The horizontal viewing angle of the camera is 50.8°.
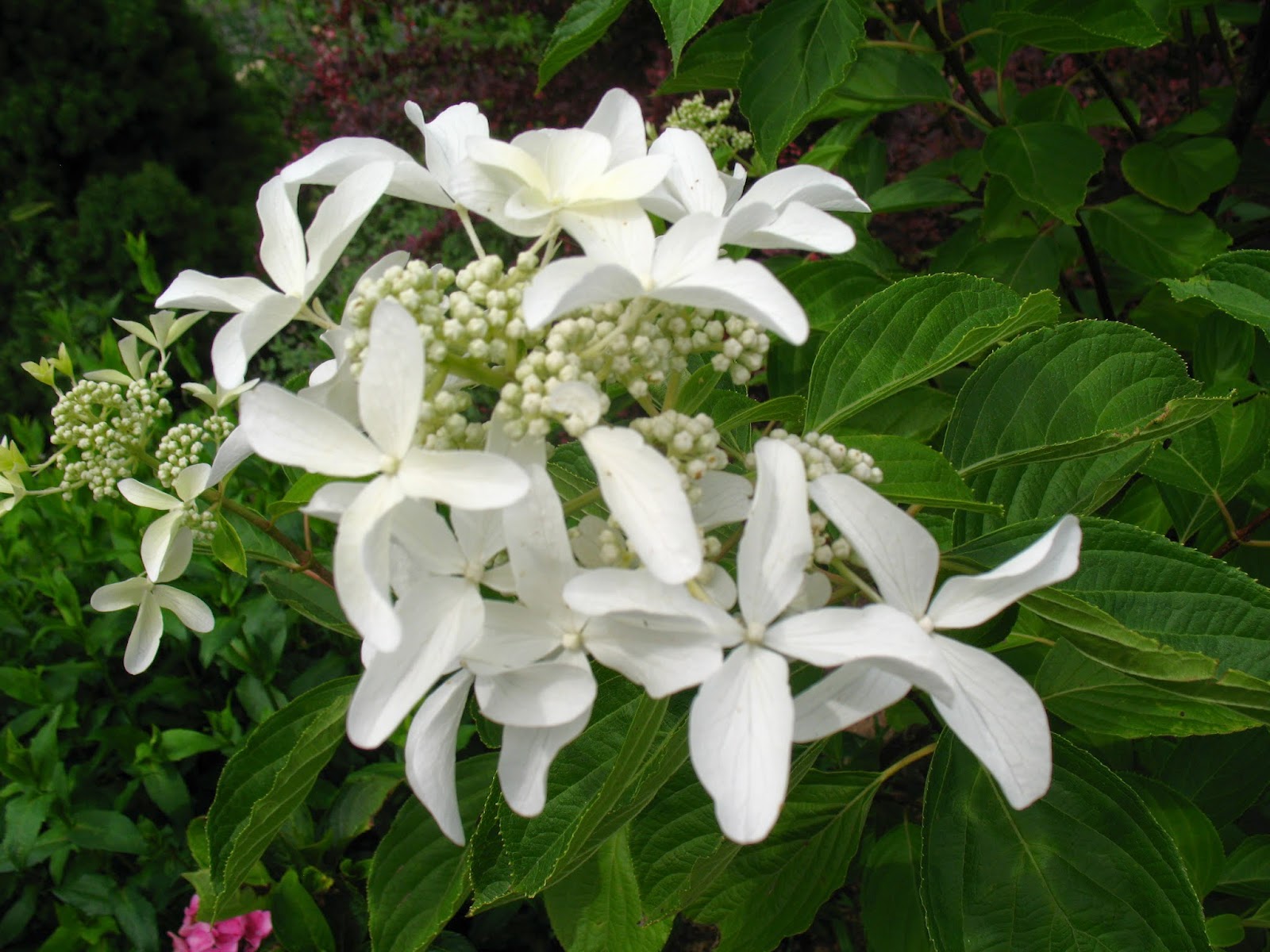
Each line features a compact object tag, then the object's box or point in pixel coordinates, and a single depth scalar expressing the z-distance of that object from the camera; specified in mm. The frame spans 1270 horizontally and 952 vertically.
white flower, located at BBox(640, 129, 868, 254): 224
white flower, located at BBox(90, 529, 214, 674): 304
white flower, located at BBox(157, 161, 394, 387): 226
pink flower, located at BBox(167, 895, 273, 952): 491
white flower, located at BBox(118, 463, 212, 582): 302
